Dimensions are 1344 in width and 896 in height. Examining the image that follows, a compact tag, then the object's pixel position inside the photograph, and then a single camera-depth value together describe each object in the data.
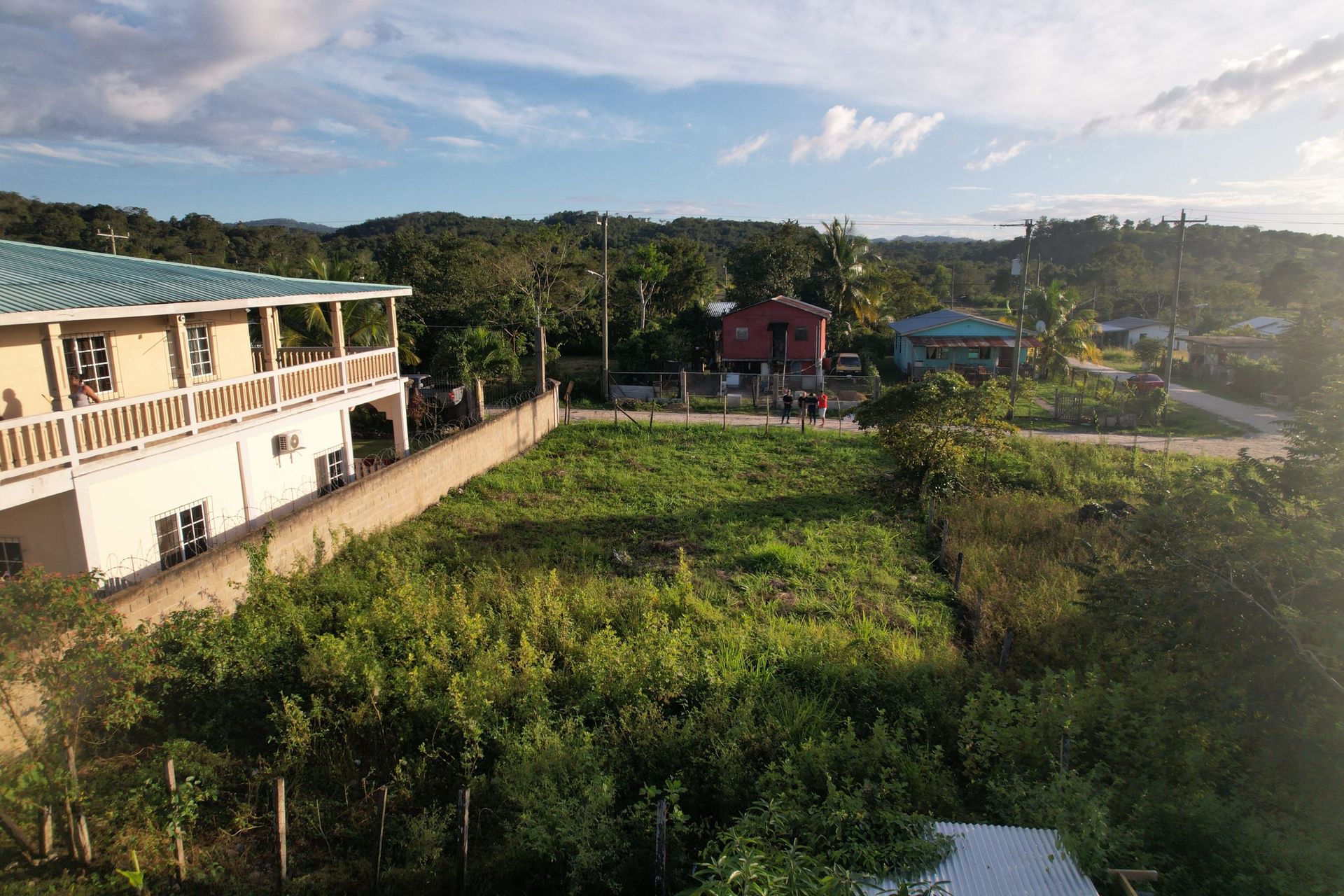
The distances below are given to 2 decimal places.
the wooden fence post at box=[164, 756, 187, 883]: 5.81
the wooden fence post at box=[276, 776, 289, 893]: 5.80
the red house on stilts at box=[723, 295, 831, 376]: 33.88
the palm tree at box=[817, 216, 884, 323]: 39.91
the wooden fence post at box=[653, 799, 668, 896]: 5.52
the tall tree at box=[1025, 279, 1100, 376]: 33.16
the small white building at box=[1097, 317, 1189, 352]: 51.34
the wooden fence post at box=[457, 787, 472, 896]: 5.69
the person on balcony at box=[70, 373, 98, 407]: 9.73
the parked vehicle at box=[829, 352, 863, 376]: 34.47
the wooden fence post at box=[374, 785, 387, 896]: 5.80
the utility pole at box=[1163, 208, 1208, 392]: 24.69
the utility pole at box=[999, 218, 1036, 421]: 24.52
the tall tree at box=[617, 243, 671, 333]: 39.41
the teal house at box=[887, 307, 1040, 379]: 34.03
